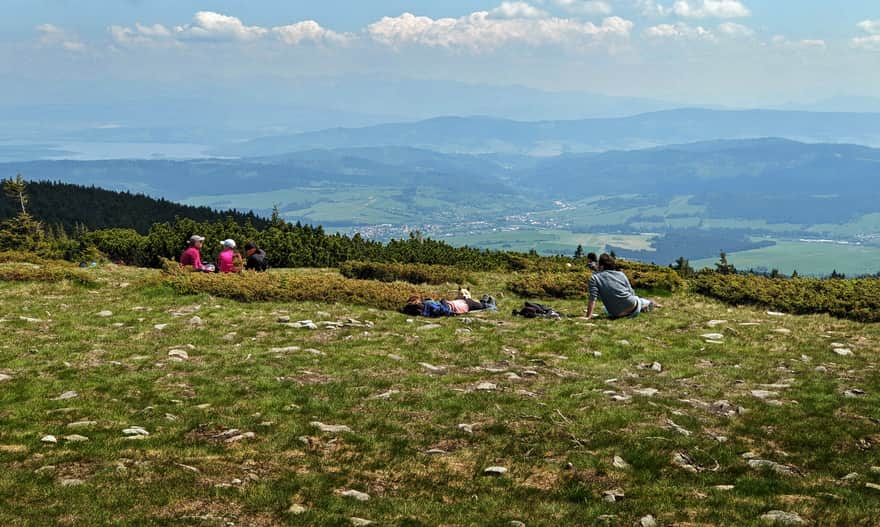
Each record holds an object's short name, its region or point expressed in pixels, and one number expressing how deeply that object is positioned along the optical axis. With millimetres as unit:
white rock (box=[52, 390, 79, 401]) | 12781
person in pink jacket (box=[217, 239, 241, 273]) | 29531
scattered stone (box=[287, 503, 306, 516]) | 8359
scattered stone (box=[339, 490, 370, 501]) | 8914
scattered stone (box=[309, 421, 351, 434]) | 11523
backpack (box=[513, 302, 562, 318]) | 22453
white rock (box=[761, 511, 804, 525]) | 7773
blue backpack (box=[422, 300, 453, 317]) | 22422
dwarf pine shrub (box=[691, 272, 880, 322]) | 22422
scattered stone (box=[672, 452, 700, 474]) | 9711
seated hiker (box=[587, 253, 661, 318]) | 21781
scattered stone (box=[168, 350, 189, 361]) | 16250
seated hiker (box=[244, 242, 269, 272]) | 31734
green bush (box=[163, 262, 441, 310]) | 24578
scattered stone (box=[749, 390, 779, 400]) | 13105
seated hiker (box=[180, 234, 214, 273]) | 30203
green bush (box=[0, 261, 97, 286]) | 27266
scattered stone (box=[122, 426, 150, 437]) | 10961
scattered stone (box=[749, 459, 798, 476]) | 9432
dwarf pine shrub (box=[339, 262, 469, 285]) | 31797
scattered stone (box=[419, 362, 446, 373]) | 15562
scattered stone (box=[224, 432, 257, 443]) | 10914
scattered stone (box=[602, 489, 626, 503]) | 8758
